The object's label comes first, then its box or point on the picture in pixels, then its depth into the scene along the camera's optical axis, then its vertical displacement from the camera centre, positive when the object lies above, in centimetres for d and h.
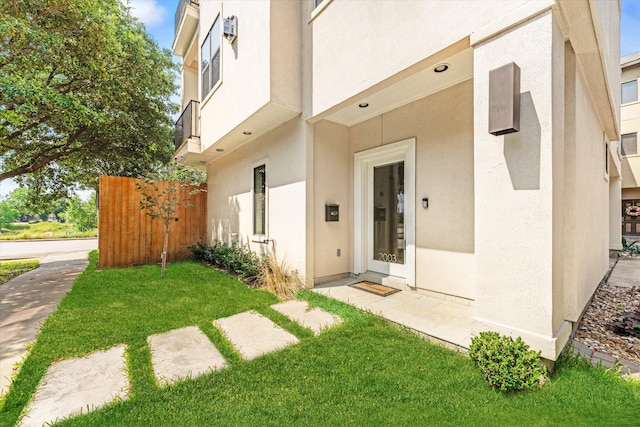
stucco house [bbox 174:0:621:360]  247 +118
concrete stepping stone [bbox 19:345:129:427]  216 -156
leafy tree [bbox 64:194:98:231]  2570 +12
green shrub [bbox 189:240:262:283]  627 -115
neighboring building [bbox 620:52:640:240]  1308 +453
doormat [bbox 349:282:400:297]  485 -139
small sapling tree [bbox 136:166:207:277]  683 +94
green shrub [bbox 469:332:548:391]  226 -130
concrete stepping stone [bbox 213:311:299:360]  315 -155
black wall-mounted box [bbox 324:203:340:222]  561 +7
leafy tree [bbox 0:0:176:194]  577 +362
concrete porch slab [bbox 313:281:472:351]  321 -142
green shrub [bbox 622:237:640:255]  1058 -138
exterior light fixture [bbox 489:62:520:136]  241 +105
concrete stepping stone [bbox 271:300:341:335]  372 -151
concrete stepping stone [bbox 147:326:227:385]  269 -156
